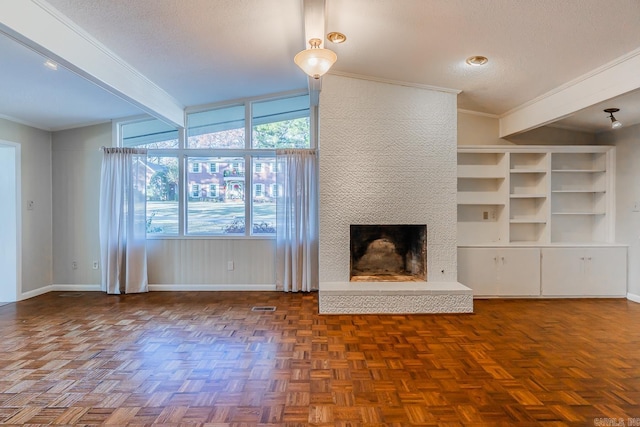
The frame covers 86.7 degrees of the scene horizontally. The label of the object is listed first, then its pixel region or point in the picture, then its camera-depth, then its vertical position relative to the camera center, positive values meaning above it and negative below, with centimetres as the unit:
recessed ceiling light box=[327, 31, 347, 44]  310 +165
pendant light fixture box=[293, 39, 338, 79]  249 +115
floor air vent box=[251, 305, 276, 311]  423 -119
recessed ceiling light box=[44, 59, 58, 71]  297 +134
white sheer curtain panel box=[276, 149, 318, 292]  505 -6
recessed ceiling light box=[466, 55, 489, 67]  334 +154
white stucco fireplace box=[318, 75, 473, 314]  425 +63
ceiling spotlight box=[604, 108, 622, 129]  388 +114
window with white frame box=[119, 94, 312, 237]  525 +70
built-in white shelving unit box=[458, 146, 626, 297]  462 -10
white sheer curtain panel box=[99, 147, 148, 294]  497 -14
